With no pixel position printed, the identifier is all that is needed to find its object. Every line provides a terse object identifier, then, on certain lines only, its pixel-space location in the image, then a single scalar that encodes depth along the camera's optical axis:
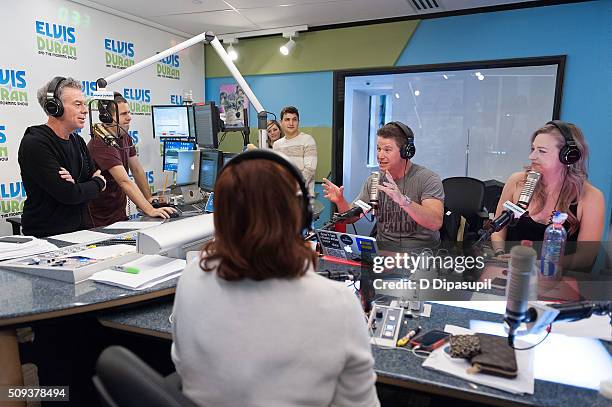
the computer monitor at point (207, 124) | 3.44
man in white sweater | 4.35
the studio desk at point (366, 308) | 1.05
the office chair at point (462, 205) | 2.90
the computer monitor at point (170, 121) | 4.36
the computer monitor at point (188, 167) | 3.50
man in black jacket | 2.14
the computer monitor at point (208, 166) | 3.20
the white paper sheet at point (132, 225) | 2.52
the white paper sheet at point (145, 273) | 1.56
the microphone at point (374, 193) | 1.89
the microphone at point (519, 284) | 1.08
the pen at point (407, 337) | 1.26
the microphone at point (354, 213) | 1.80
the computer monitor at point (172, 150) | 4.40
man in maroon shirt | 2.80
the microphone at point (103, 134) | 2.69
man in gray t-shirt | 2.32
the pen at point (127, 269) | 1.67
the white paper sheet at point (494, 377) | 1.05
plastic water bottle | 1.69
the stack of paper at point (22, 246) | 1.89
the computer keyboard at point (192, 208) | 3.09
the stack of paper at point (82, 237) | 2.18
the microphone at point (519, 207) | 1.64
